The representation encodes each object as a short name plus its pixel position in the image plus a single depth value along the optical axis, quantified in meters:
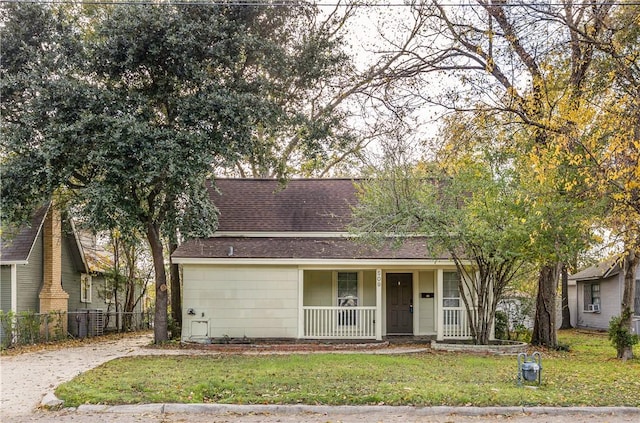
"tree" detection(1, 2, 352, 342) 15.21
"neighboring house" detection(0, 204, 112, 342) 20.22
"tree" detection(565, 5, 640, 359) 10.34
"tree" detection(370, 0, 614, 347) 11.49
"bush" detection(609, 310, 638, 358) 15.84
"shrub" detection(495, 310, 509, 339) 20.31
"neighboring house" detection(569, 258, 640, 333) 26.91
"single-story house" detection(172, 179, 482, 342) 18.70
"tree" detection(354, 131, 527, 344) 15.08
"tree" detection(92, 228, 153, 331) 26.97
